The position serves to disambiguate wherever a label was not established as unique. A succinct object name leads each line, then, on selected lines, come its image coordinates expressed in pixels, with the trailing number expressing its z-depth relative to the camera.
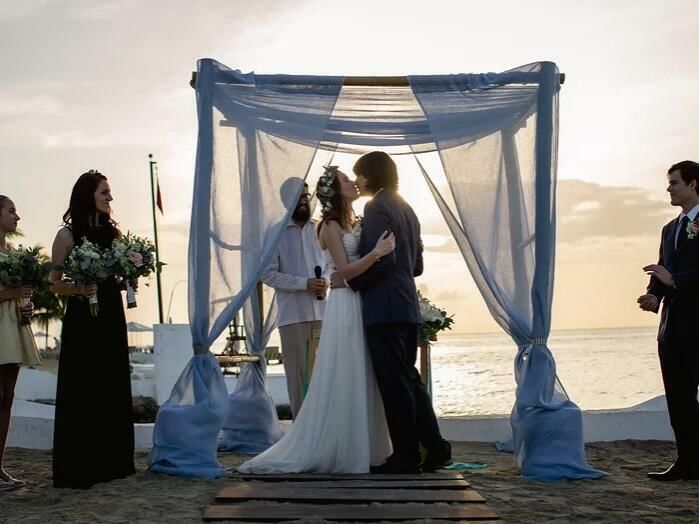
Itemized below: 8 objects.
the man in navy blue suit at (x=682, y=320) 5.75
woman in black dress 5.73
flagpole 26.50
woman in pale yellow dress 5.71
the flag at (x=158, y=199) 27.98
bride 5.81
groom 5.72
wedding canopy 6.19
